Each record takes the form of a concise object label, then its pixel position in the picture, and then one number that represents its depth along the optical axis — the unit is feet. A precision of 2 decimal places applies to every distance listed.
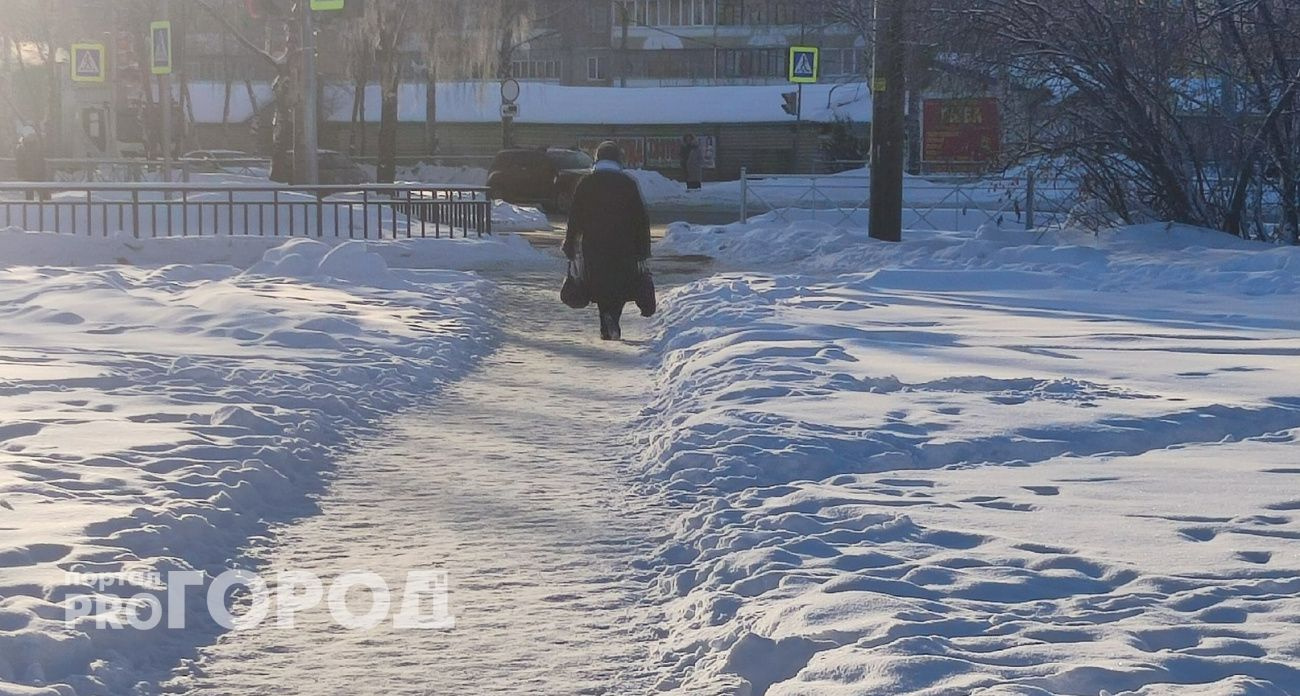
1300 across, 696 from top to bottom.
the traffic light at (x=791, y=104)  129.08
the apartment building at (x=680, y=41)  248.93
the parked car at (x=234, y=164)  167.35
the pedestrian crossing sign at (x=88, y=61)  93.30
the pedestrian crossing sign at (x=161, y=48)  87.30
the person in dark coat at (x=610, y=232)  44.19
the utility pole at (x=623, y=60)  251.19
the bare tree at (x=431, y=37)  128.47
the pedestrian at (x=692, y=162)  163.92
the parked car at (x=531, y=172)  136.98
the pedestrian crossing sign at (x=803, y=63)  102.89
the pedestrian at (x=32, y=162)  96.73
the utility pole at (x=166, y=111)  93.81
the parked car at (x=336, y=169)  124.06
